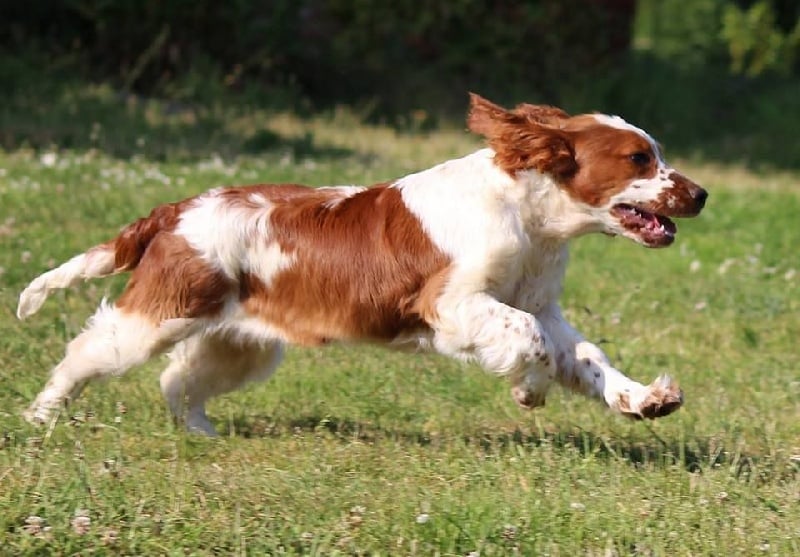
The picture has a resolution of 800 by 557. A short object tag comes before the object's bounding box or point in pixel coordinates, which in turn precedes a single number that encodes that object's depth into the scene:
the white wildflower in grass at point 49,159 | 20.58
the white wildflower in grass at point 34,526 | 7.96
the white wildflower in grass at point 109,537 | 8.00
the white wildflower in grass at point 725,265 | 18.12
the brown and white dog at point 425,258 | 10.20
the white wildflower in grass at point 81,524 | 8.00
